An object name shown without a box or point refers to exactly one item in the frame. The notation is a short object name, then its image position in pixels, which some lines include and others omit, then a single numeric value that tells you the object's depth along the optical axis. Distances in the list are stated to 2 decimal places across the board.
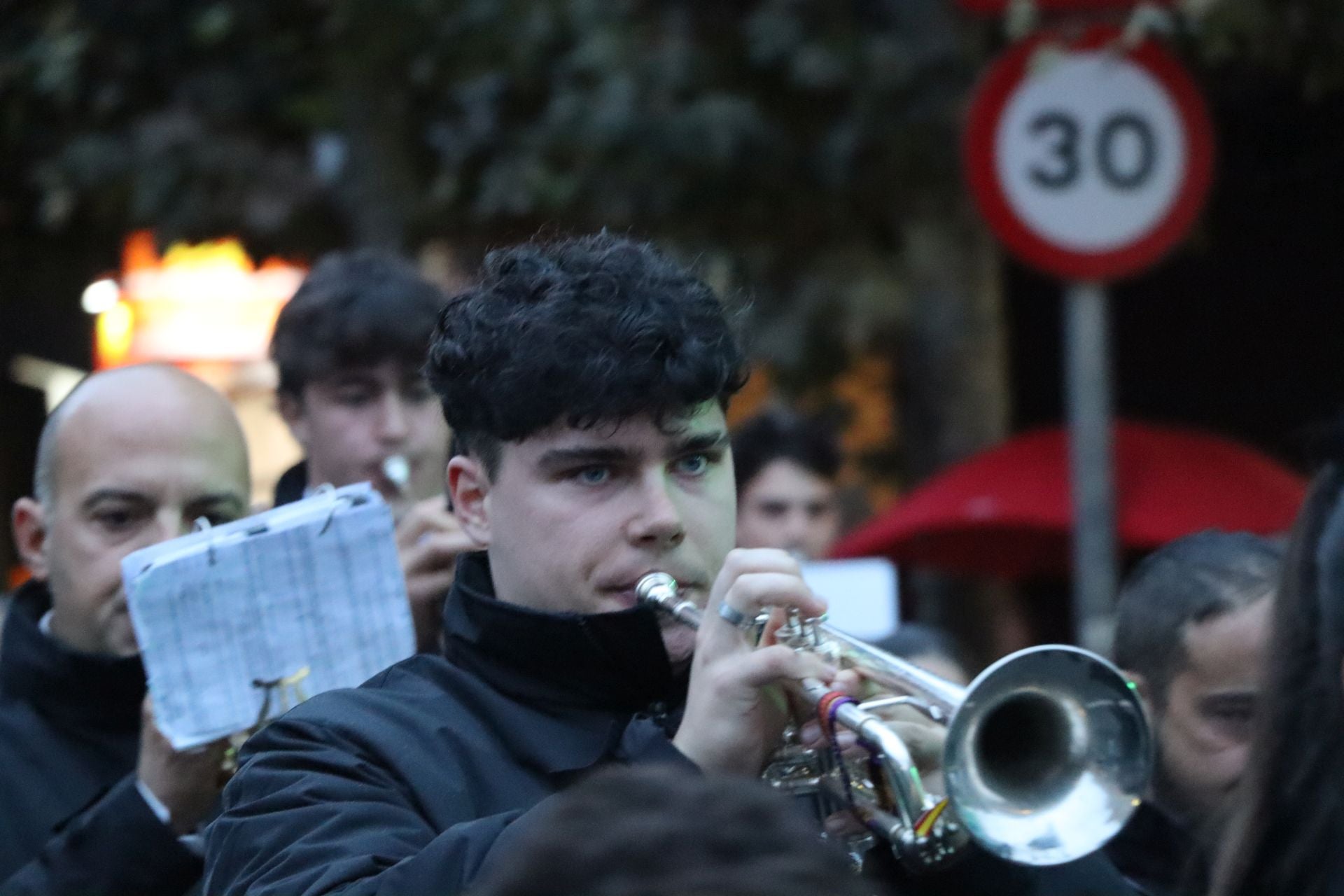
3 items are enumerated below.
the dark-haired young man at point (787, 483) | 11.58
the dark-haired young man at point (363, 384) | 7.26
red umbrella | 12.44
